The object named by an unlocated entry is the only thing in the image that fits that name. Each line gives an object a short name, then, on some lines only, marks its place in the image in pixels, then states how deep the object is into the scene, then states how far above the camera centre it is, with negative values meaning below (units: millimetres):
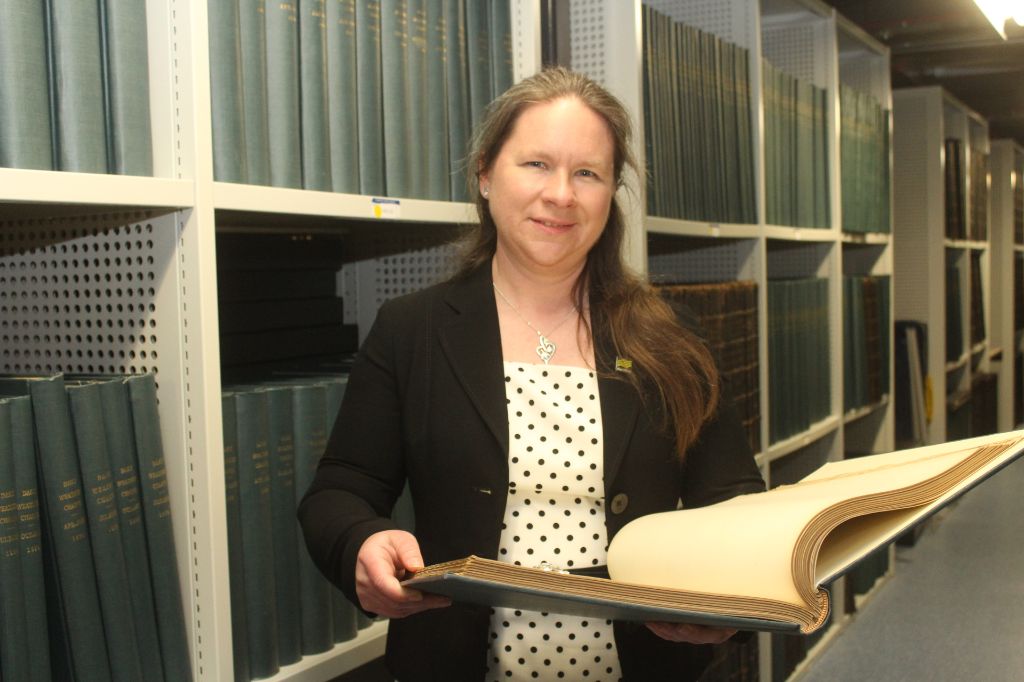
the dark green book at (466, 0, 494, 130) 1595 +416
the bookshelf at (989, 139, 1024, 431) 6496 -19
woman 1225 -159
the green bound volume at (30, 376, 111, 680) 993 -231
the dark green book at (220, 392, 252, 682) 1229 -296
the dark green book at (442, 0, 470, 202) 1552 +345
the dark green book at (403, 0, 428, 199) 1468 +324
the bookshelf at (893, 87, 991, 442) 4492 +268
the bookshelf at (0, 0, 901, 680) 1088 +65
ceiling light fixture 2646 +779
